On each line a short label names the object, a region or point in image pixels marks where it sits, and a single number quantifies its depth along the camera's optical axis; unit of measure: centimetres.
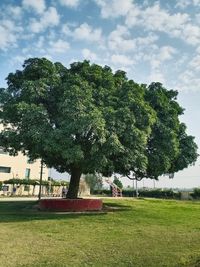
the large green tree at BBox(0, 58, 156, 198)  1338
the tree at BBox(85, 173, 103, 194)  4506
